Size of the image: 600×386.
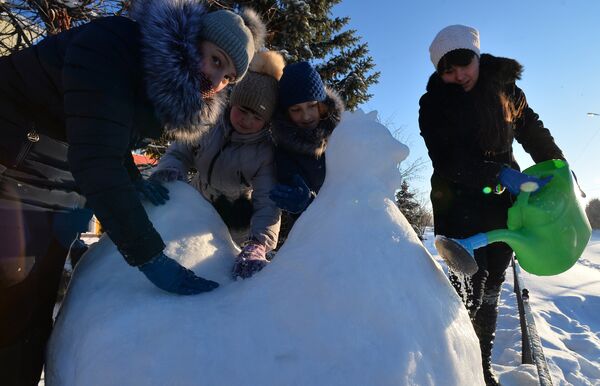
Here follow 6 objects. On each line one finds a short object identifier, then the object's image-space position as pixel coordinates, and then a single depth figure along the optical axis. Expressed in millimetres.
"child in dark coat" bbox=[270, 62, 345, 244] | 2314
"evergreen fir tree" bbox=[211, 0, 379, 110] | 6352
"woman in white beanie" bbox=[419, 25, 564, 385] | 2396
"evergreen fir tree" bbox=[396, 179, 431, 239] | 17538
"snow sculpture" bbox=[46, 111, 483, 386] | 1019
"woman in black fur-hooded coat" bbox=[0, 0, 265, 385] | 1290
